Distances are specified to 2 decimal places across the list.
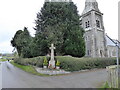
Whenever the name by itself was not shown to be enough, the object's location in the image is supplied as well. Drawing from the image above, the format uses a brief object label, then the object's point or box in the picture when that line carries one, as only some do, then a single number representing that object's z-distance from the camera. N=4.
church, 21.62
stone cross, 9.98
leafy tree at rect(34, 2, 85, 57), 13.80
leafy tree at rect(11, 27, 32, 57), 21.45
